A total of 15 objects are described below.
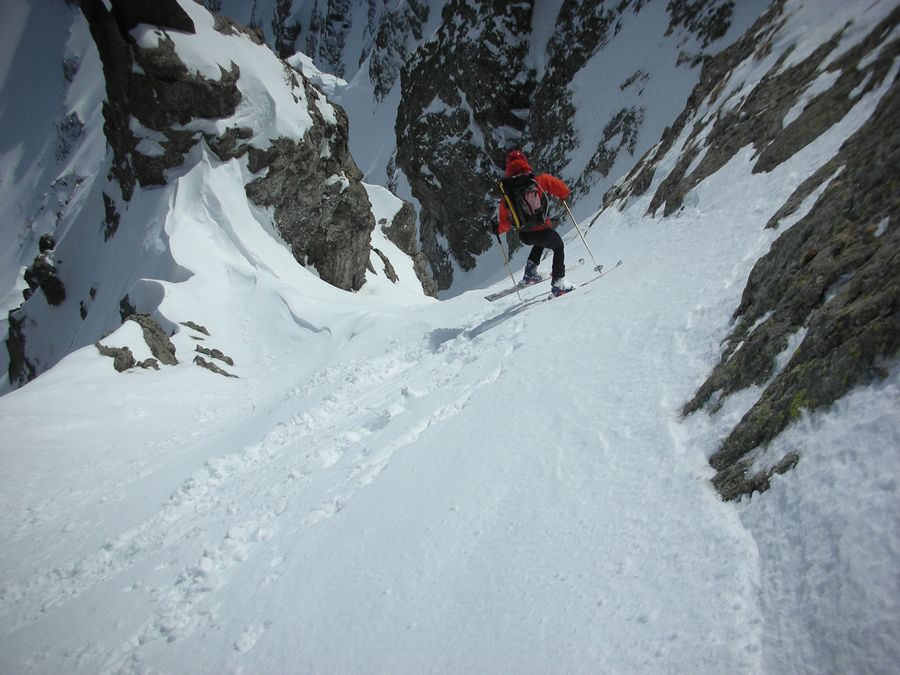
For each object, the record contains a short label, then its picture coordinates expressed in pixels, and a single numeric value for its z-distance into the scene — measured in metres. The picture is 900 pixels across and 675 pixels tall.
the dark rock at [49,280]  28.22
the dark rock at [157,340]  11.69
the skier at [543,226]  7.31
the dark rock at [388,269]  31.70
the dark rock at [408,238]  37.75
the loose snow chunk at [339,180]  25.12
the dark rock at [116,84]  20.73
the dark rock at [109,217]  25.27
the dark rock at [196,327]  13.97
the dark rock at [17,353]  29.47
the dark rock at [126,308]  16.89
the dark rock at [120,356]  10.53
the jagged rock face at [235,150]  20.88
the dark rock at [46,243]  31.53
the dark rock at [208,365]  11.90
